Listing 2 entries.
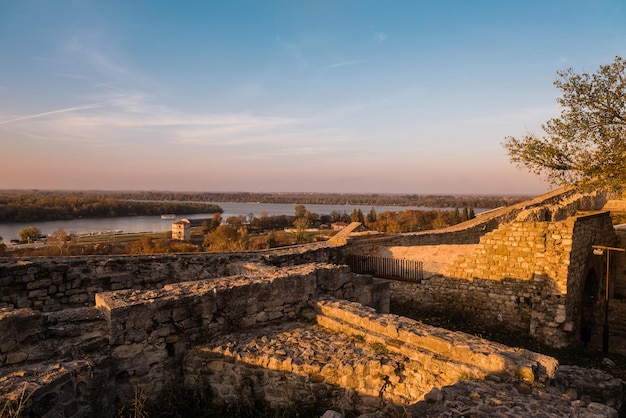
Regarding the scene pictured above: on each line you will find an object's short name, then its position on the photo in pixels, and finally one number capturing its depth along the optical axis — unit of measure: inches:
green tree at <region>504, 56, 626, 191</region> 417.4
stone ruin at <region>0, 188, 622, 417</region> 142.3
